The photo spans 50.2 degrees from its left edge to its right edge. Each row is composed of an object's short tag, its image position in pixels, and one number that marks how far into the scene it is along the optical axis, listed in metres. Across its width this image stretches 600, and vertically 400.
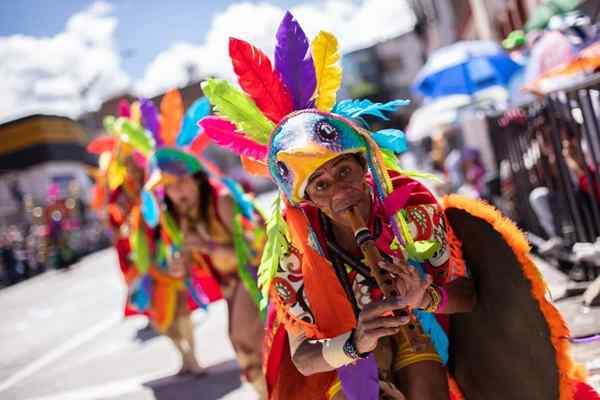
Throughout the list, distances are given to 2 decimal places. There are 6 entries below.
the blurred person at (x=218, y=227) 4.01
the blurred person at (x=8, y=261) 18.89
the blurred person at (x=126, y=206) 5.39
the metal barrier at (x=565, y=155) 4.17
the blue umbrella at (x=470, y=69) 8.66
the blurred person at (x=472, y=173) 9.46
